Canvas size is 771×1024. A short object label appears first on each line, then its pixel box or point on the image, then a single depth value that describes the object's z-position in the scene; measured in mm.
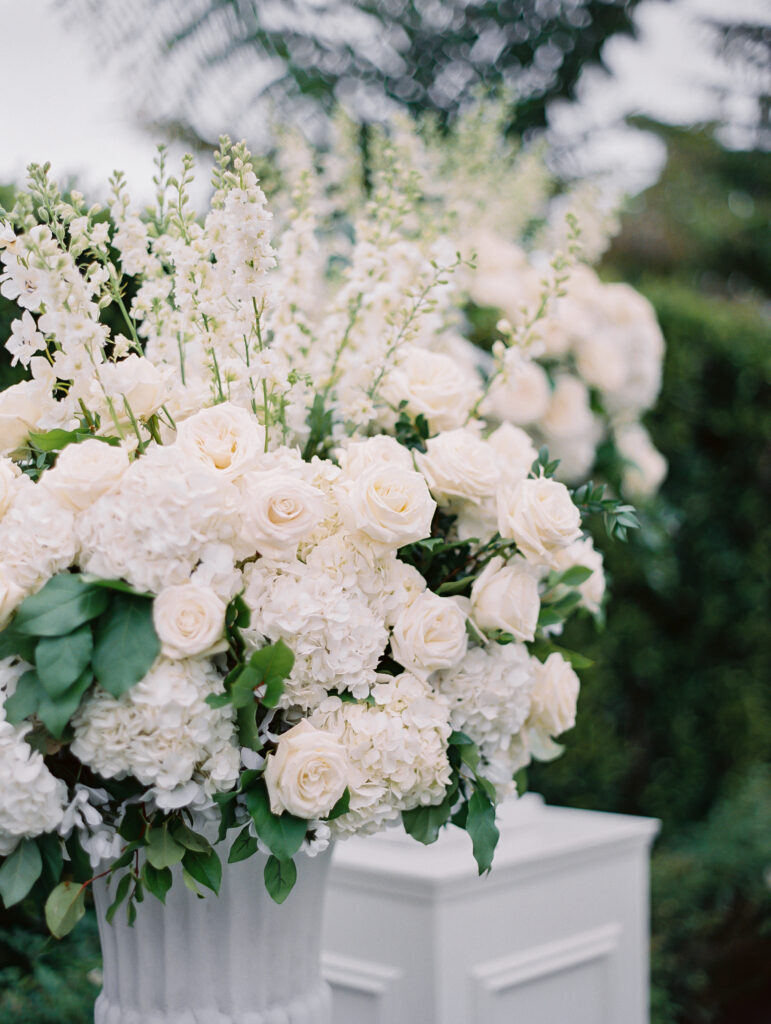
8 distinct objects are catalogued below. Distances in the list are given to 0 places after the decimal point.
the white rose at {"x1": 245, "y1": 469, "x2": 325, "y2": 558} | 880
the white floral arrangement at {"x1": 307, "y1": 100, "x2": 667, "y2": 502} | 2049
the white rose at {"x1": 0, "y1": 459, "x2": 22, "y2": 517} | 925
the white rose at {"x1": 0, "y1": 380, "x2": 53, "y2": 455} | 1000
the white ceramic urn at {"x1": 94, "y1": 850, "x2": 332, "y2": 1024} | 1019
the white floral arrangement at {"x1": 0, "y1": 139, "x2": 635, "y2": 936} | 858
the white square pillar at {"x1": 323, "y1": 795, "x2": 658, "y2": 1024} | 1554
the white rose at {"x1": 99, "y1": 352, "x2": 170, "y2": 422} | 930
